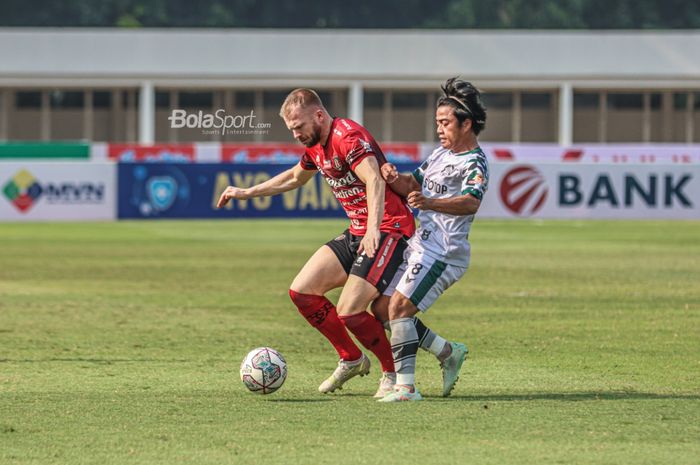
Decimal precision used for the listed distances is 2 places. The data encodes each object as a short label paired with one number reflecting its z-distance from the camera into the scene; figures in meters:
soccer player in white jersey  17.95
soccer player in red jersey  18.09
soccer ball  18.41
